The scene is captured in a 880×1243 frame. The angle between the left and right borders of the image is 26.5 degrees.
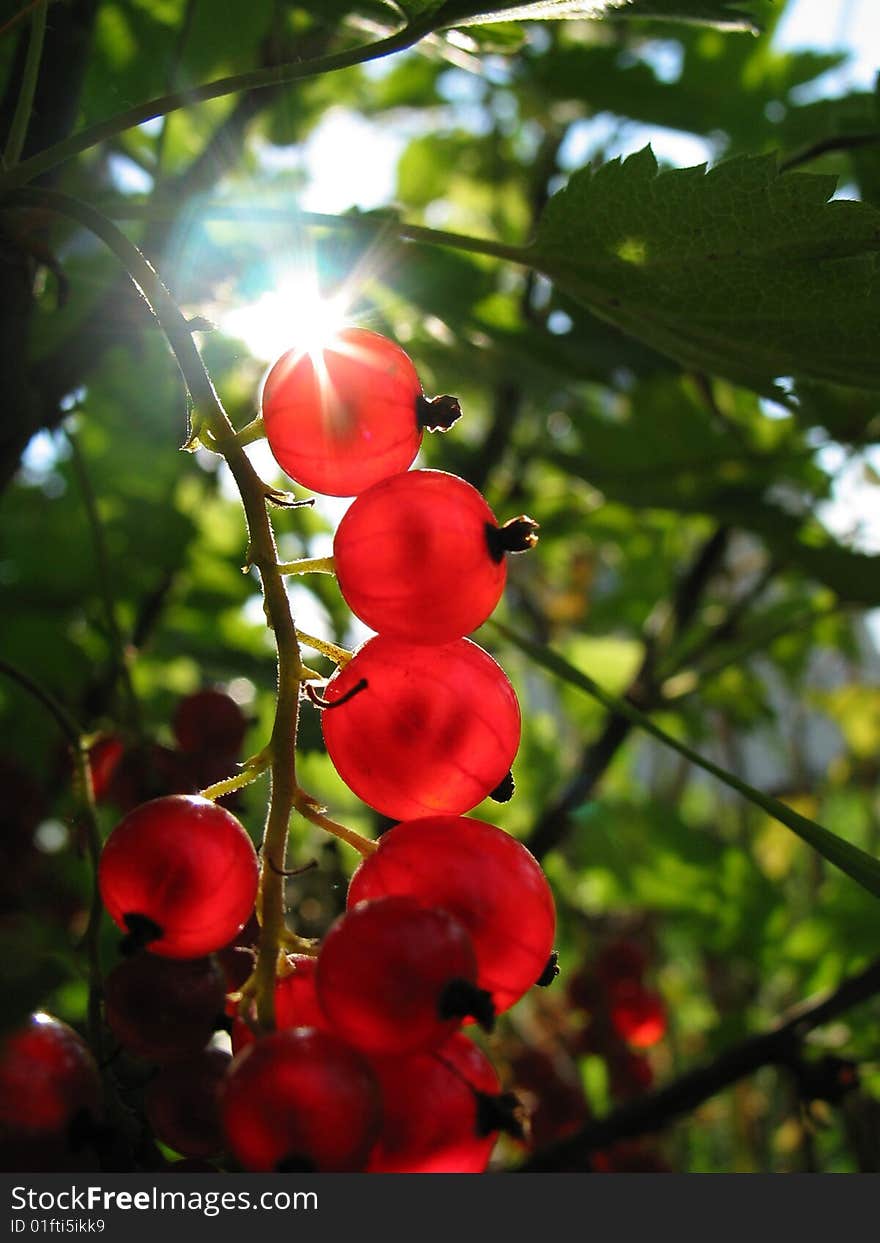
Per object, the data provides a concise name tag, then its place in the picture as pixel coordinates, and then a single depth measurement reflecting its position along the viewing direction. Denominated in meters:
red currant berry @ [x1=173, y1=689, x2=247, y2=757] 0.13
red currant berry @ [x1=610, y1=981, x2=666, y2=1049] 0.21
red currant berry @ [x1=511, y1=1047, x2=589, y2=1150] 0.19
